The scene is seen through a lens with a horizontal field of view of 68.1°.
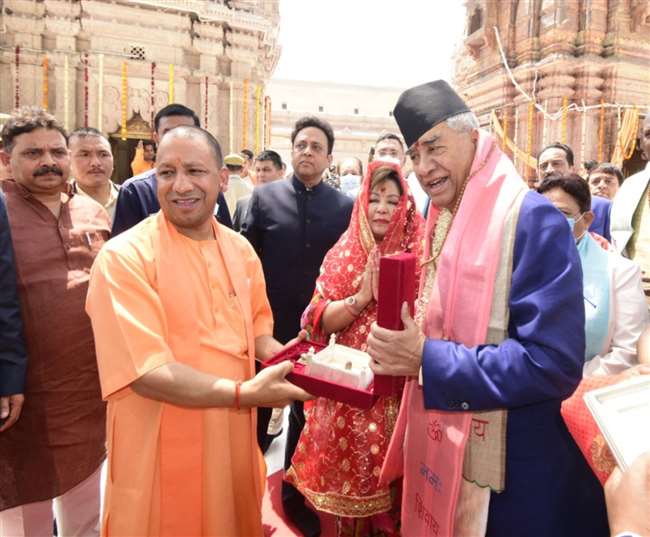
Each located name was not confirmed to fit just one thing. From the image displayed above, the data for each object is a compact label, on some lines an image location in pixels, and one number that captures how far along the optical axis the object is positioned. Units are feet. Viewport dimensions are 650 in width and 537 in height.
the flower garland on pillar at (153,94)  40.91
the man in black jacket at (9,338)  6.23
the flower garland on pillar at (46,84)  37.70
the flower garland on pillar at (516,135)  40.50
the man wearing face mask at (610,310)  6.74
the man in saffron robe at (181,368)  4.61
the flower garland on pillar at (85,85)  38.62
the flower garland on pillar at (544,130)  38.52
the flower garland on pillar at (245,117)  44.27
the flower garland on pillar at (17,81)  37.17
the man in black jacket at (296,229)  10.03
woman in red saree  6.97
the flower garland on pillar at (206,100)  43.19
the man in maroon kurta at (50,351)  6.78
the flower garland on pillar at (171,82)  39.11
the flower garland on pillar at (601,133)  36.31
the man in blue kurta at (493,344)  4.06
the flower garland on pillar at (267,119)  47.85
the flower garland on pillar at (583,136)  36.81
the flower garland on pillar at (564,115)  36.79
